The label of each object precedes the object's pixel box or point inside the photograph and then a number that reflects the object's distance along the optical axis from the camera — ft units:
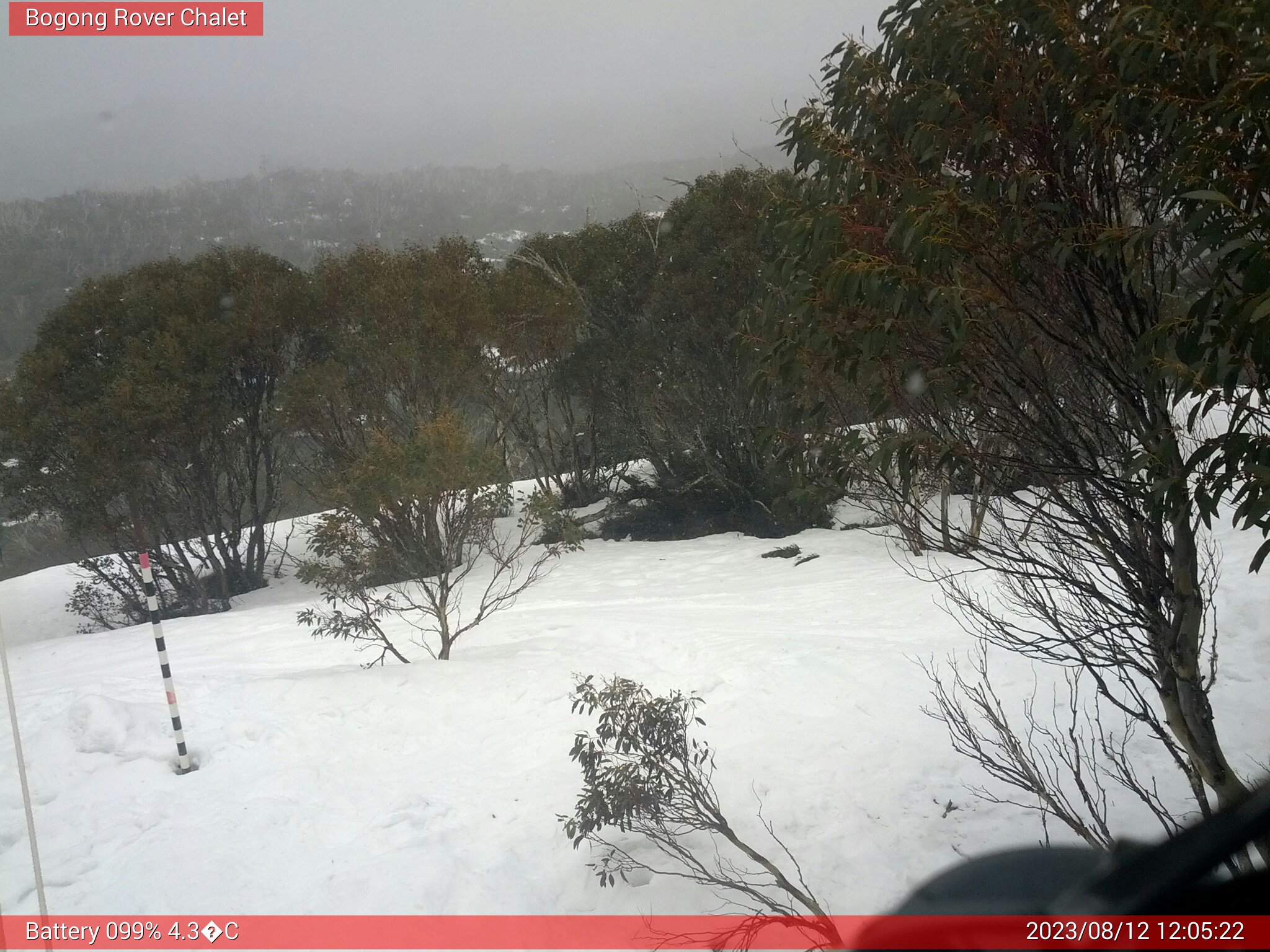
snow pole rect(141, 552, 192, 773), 15.47
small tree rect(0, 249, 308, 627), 43.68
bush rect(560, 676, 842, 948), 11.90
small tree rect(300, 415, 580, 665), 23.81
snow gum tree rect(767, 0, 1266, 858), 7.86
